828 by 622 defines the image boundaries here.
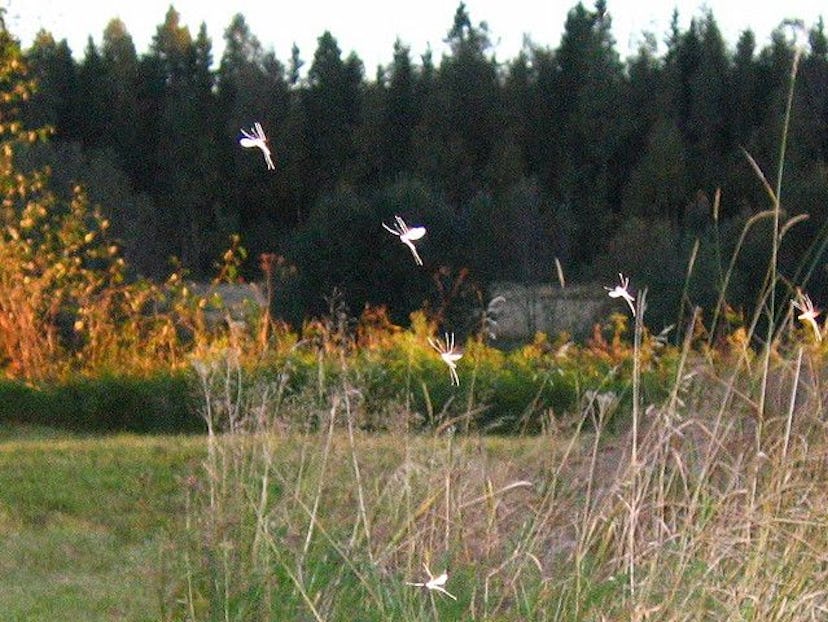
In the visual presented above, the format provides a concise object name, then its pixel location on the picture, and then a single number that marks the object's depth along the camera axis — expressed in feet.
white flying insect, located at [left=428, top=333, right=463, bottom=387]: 23.77
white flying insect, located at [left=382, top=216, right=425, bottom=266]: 22.47
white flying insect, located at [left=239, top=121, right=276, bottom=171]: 24.32
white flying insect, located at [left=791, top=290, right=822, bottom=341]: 23.49
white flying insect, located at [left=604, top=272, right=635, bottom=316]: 23.82
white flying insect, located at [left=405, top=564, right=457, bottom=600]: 19.92
